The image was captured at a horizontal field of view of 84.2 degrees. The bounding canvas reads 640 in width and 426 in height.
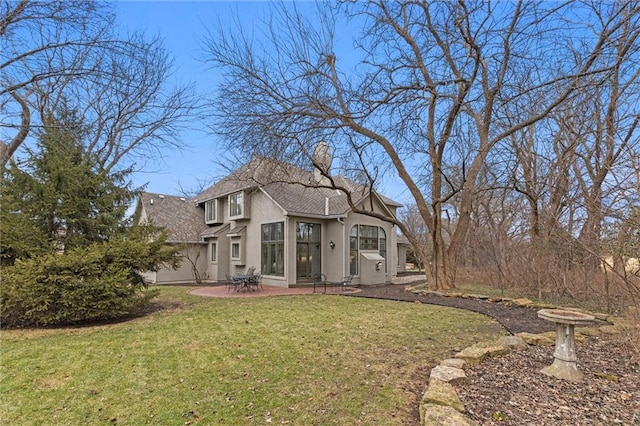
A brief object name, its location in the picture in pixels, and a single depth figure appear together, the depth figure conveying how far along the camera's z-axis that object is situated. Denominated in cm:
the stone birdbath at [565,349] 437
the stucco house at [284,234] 1593
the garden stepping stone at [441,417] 307
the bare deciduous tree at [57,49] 620
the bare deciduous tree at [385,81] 1015
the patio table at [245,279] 1454
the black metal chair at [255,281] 1477
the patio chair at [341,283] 1522
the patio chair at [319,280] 1670
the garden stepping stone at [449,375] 415
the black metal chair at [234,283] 1458
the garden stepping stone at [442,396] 349
